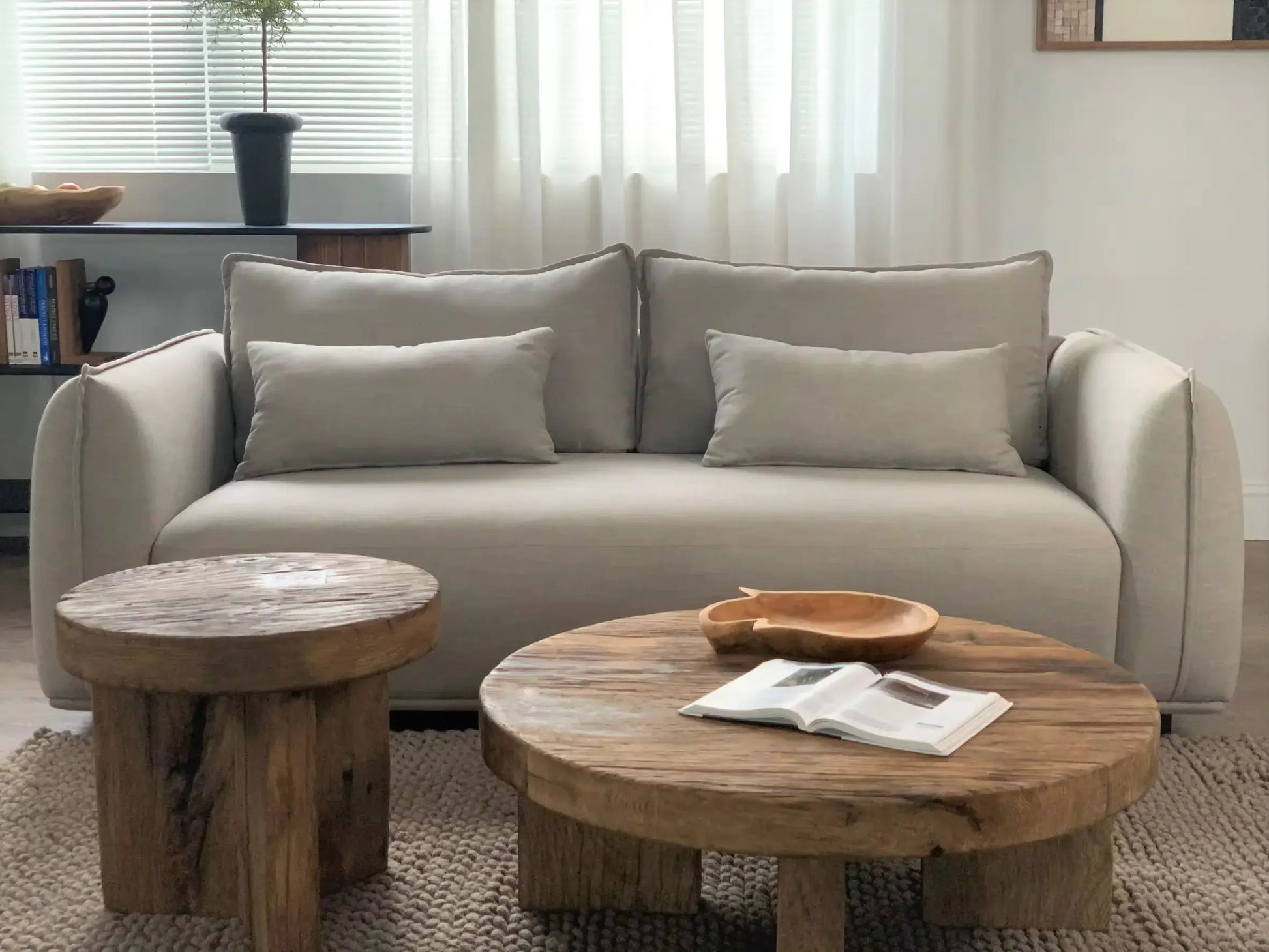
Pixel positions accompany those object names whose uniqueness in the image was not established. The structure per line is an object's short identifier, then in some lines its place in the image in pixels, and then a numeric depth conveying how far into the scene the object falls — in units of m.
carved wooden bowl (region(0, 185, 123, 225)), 3.55
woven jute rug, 1.73
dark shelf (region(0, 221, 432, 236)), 3.54
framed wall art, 3.82
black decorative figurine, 3.81
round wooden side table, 1.61
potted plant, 3.58
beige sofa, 2.32
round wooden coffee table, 1.32
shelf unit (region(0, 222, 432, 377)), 3.55
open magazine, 1.44
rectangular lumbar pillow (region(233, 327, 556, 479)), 2.66
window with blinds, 3.97
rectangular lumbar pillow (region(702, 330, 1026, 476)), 2.66
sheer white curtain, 3.78
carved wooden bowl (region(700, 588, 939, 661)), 1.72
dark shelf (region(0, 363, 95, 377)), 3.65
